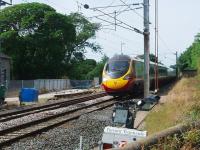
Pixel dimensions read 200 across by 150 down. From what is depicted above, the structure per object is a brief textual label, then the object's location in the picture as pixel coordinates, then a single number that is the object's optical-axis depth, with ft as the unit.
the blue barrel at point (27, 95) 96.84
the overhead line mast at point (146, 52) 84.69
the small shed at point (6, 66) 183.21
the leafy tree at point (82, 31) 286.29
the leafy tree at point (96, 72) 290.25
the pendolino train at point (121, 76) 94.07
